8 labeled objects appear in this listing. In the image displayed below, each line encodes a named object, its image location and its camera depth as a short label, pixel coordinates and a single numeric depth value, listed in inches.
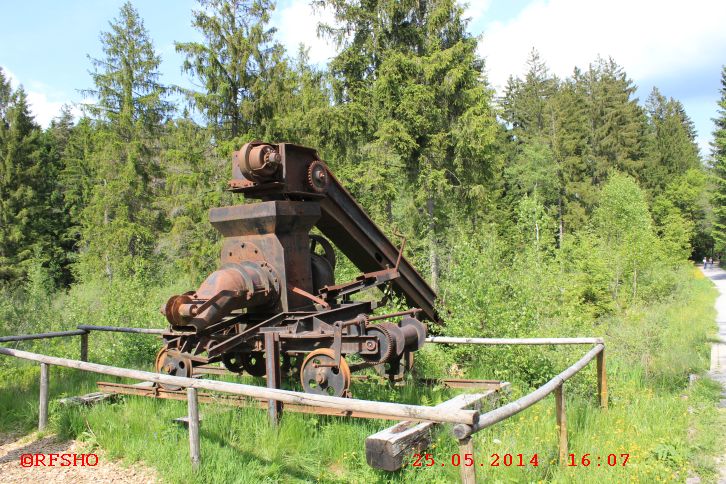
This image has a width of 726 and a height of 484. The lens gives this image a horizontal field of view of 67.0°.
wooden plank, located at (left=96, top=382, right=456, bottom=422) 183.5
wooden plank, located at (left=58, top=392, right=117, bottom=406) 227.6
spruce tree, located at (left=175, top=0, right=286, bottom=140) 636.7
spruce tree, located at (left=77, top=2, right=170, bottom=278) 888.3
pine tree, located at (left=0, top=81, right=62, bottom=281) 1067.3
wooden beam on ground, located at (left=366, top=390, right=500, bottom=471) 141.5
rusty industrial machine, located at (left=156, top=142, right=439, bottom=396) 195.6
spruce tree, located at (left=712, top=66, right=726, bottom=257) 1595.7
